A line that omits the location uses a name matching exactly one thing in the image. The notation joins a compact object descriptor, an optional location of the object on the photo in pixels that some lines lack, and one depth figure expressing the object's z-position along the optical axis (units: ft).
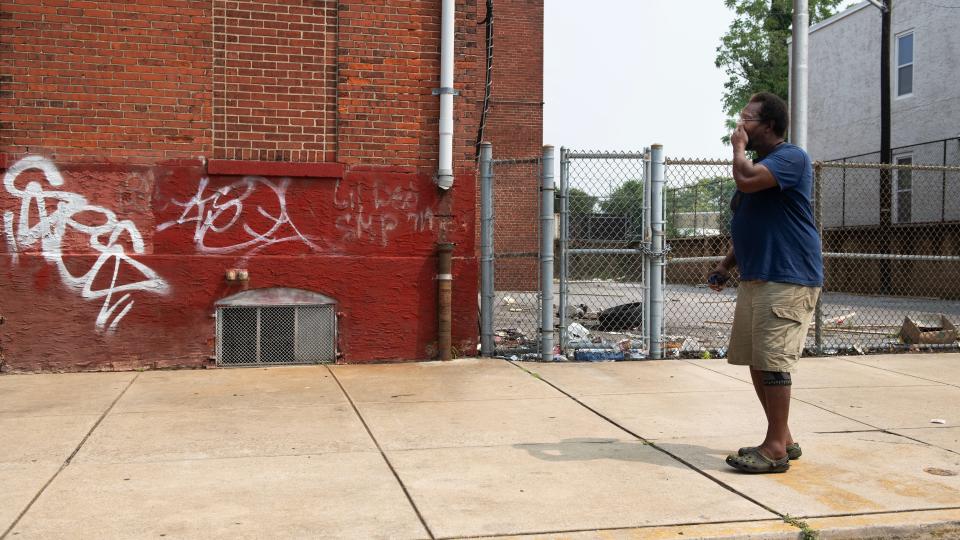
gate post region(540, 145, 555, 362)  28.04
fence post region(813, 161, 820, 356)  29.91
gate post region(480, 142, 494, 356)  28.84
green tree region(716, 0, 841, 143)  115.05
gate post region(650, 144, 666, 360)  28.50
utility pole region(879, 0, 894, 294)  71.87
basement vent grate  26.73
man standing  15.40
